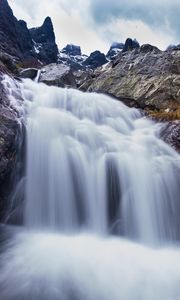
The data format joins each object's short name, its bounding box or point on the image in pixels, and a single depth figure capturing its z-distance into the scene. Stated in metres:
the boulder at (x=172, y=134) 12.64
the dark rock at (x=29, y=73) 19.91
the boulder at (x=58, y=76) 19.59
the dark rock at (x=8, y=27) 54.84
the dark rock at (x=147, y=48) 21.42
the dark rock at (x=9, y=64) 19.62
